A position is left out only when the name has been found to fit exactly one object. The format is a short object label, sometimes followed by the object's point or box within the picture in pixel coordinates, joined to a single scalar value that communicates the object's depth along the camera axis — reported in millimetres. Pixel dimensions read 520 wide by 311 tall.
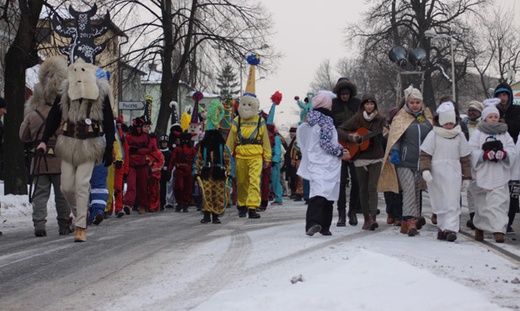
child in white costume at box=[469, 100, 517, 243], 9531
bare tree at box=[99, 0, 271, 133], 29688
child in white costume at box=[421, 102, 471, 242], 9359
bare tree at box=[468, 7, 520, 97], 58375
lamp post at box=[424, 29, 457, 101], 40950
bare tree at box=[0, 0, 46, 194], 17531
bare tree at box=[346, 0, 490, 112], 44688
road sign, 21266
